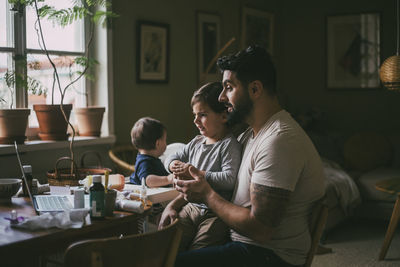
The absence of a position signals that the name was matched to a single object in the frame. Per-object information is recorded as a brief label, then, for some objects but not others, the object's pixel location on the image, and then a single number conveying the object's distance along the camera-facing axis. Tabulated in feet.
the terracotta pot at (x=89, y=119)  12.04
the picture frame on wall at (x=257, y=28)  18.22
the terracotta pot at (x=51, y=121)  11.10
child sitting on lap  6.67
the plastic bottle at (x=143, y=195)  6.73
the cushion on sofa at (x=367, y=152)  17.07
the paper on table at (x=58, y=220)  5.41
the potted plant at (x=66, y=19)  9.98
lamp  13.03
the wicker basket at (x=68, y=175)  9.29
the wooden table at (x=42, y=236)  4.93
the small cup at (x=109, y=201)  6.01
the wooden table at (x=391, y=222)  11.90
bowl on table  6.82
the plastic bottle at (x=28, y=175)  7.18
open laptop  6.27
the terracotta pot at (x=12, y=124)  10.32
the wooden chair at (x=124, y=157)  11.66
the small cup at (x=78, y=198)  6.21
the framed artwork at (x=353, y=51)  18.56
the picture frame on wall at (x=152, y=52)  13.69
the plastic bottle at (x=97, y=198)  5.83
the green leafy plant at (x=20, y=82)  10.33
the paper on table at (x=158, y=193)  7.49
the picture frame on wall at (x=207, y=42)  15.97
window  10.75
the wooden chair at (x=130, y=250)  4.42
